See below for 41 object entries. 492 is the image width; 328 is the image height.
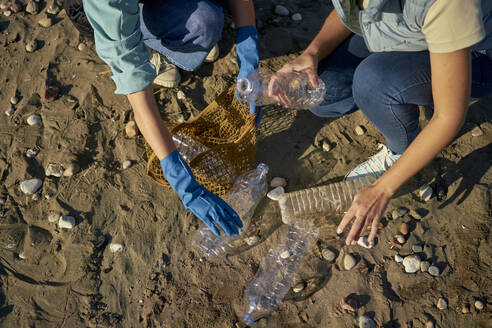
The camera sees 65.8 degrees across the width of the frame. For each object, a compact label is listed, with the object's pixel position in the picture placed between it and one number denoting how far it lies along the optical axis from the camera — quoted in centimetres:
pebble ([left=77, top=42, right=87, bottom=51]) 305
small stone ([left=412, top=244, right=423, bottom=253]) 242
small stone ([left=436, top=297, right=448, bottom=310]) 229
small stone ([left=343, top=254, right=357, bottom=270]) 239
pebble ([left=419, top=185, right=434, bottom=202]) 252
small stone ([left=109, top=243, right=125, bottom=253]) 246
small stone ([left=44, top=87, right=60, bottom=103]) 286
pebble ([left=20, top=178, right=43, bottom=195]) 261
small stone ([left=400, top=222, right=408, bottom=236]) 246
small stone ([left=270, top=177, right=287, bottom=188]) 260
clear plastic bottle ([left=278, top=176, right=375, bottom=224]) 249
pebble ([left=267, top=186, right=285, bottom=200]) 256
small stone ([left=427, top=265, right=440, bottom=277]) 236
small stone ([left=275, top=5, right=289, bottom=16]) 311
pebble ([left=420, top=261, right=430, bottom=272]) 237
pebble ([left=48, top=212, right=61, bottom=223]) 253
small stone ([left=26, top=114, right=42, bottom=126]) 281
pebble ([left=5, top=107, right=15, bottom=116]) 286
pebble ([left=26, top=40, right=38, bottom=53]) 305
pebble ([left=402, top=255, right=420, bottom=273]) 237
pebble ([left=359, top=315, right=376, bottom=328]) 224
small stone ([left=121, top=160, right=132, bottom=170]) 267
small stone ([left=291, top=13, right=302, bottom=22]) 311
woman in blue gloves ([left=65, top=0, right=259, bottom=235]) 192
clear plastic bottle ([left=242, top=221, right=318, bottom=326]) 231
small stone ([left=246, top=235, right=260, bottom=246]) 247
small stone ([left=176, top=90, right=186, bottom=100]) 288
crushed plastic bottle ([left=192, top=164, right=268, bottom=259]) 253
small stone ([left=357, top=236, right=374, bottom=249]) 244
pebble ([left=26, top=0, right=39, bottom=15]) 321
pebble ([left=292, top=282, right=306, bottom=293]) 234
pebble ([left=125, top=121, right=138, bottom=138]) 272
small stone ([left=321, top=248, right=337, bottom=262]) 241
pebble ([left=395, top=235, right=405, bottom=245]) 244
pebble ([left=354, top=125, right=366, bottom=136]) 273
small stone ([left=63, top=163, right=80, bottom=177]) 264
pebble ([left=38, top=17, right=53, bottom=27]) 315
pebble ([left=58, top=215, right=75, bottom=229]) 250
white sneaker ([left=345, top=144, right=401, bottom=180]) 254
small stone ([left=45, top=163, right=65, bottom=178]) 265
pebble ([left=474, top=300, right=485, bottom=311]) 228
